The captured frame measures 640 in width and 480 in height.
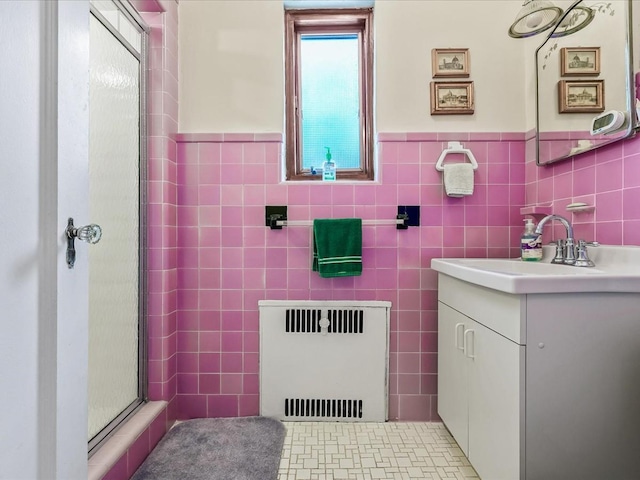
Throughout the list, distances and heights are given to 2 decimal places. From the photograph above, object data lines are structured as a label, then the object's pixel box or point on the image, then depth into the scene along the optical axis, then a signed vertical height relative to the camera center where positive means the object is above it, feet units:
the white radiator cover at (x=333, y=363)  5.65 -1.93
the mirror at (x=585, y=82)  4.01 +1.97
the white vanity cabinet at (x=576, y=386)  3.14 -1.28
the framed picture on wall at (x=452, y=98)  5.69 +2.22
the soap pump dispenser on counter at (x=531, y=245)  5.08 -0.08
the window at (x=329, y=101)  6.16 +2.39
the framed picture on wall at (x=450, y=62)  5.68 +2.79
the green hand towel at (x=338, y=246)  5.41 -0.10
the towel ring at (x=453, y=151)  5.63 +1.38
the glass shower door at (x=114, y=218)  4.16 +0.27
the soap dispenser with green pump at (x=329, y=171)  5.97 +1.13
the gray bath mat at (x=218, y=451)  4.39 -2.82
